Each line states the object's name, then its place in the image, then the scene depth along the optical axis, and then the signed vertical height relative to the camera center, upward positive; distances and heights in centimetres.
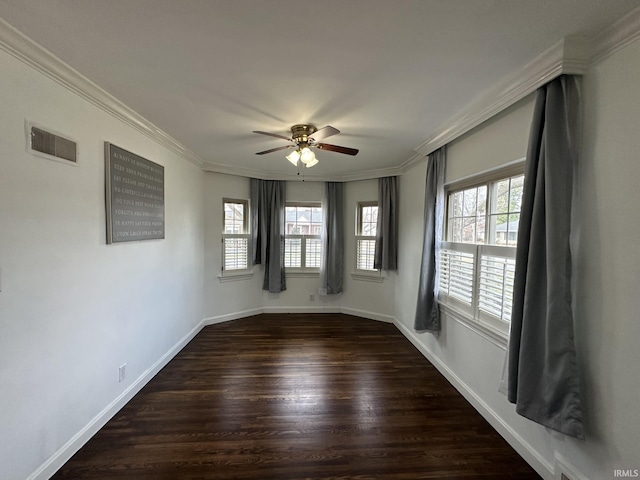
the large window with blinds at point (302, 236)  491 -12
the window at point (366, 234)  465 -5
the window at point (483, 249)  203 -14
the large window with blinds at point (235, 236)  438 -13
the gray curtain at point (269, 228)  455 +2
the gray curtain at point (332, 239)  474 -16
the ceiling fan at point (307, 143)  237 +82
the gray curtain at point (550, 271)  145 -21
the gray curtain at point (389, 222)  426 +16
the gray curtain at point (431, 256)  292 -26
